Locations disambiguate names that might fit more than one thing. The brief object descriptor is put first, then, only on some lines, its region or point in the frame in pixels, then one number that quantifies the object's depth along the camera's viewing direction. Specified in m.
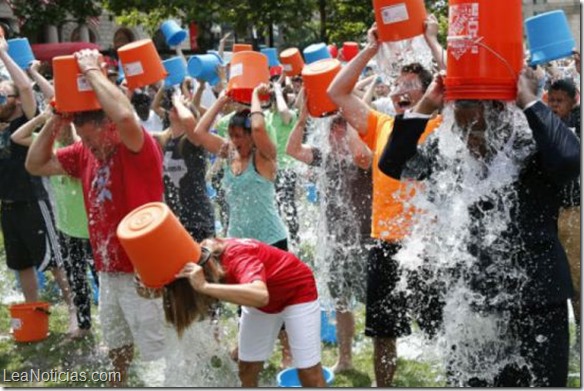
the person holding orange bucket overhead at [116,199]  4.03
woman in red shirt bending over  3.19
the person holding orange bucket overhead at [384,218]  3.96
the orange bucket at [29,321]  5.79
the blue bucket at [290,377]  4.62
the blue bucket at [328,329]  5.52
